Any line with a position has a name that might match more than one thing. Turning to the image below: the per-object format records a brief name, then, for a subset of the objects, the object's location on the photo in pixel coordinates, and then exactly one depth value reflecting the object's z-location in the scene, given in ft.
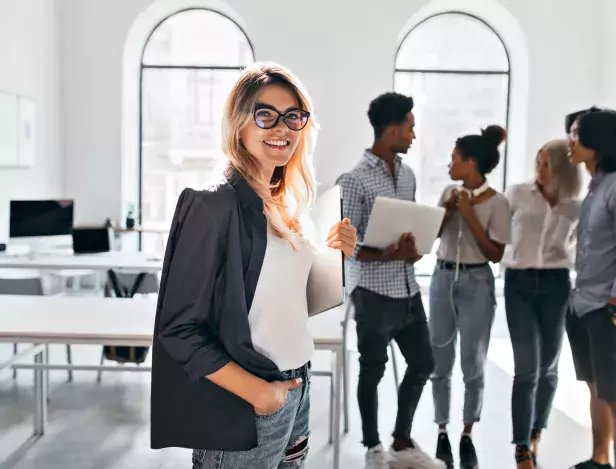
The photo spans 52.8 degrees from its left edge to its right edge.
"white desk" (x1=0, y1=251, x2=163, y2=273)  13.37
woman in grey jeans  8.83
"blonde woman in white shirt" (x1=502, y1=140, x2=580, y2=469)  8.64
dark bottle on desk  19.26
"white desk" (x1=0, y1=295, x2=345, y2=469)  7.48
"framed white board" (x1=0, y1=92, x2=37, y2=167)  16.05
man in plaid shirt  8.34
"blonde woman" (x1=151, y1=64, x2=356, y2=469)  3.52
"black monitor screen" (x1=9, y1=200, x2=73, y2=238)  15.10
